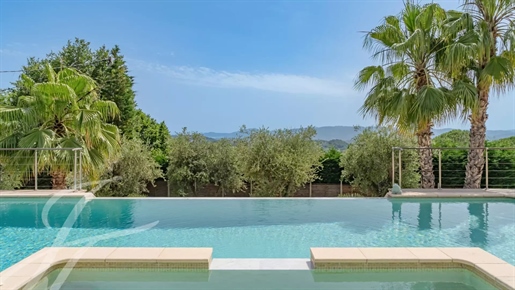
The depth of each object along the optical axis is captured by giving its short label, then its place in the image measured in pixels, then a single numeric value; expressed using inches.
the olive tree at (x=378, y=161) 483.5
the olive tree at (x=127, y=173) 553.8
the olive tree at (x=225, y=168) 572.4
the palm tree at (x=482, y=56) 389.9
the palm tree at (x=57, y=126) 398.3
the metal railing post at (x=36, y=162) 383.9
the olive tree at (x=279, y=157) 488.7
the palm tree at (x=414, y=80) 398.9
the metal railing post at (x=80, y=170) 395.2
